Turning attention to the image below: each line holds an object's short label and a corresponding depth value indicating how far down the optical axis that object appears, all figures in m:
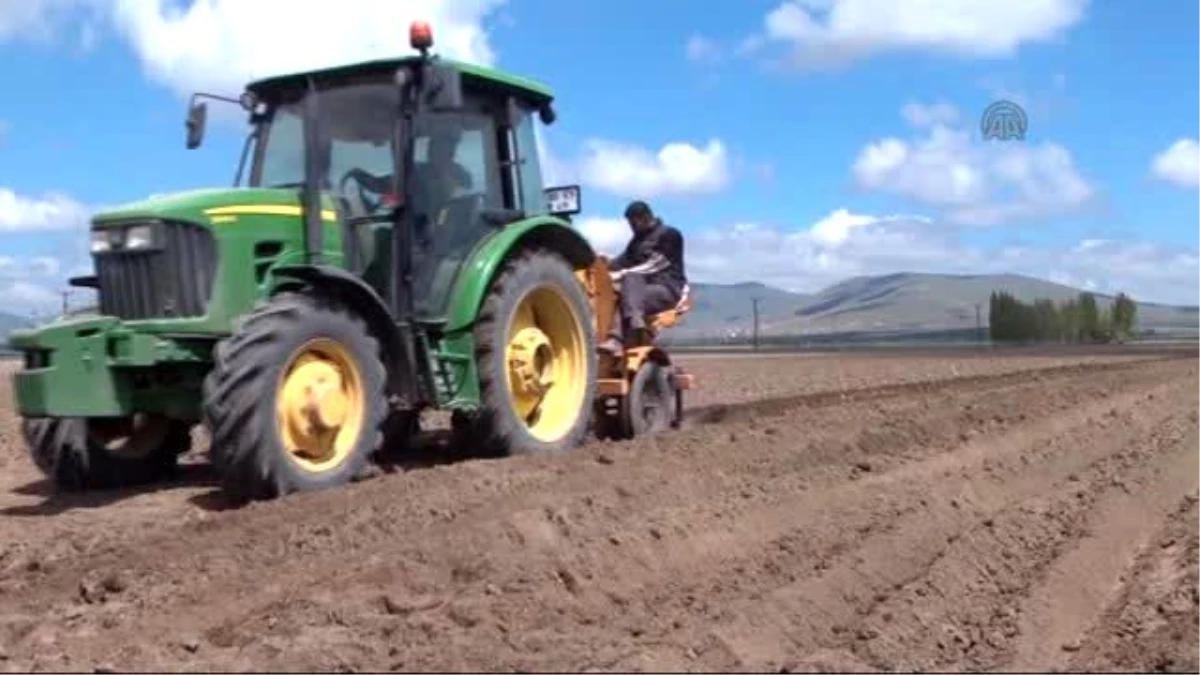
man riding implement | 11.05
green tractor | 7.15
